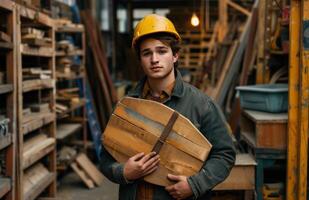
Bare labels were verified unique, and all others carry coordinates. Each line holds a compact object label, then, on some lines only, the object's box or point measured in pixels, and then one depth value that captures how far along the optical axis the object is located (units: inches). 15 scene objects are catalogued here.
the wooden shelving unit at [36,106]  169.0
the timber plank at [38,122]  177.9
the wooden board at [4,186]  150.3
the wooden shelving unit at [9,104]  157.0
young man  90.0
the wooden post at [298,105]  154.9
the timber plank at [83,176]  251.8
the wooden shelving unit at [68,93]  247.6
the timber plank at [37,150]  181.5
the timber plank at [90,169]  256.4
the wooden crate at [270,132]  166.4
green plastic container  177.8
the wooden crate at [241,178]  166.6
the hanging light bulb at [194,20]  243.8
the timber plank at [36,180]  186.0
